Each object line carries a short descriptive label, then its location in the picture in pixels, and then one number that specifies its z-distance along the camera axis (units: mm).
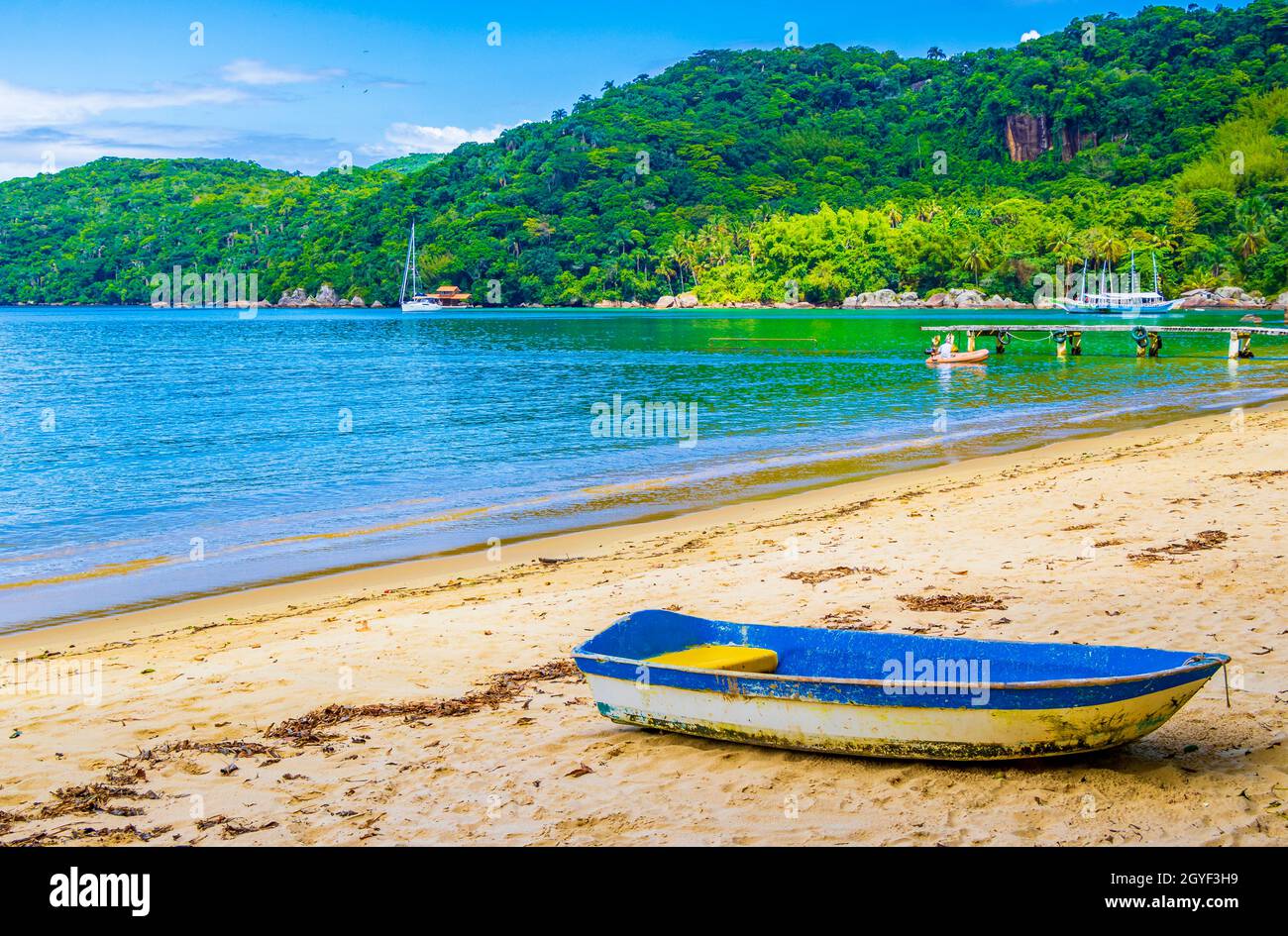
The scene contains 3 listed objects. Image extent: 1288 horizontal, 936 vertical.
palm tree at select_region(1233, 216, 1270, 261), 137250
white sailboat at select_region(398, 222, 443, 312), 178125
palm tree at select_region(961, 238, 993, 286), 159388
